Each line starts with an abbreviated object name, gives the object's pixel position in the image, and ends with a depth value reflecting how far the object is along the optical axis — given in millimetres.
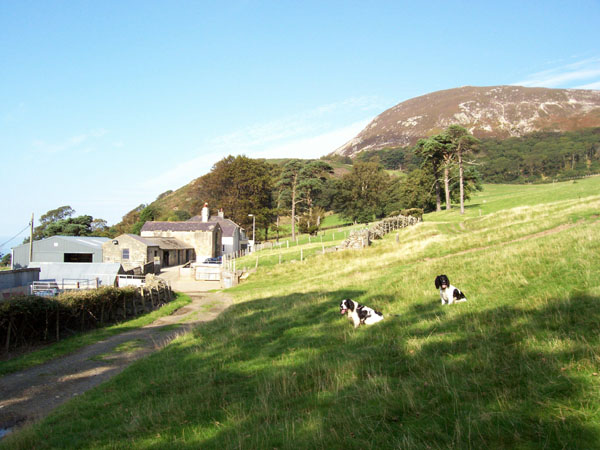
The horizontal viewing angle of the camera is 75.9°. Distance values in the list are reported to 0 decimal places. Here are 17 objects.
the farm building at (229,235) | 75875
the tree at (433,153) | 59500
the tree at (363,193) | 92500
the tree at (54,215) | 101356
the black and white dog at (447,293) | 10188
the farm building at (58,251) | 52844
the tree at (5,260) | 78569
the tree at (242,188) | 86812
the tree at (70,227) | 88688
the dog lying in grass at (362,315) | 9969
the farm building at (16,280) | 30031
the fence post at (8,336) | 15569
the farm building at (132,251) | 52562
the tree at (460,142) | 56875
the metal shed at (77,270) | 37844
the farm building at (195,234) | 67000
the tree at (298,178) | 77369
